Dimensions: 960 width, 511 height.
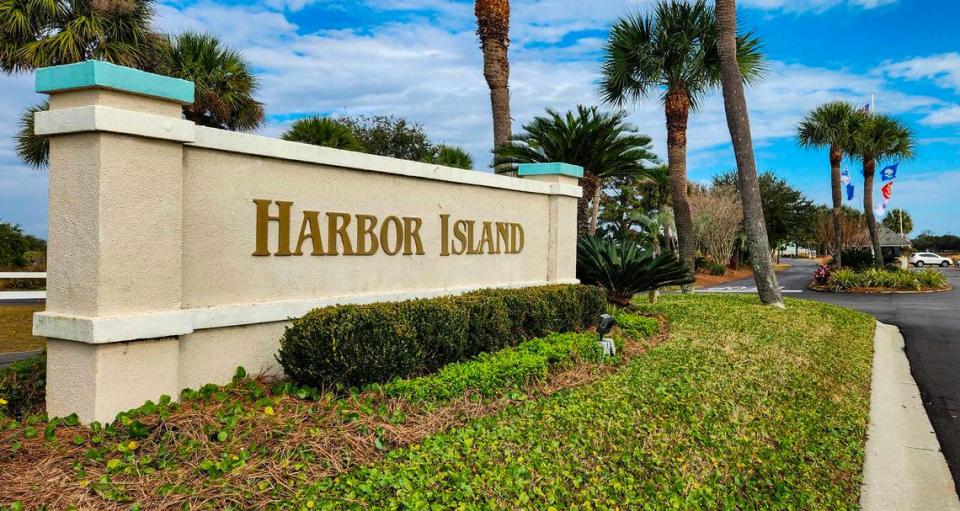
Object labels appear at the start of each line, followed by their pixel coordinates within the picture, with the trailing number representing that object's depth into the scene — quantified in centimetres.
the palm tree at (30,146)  1889
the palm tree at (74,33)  1551
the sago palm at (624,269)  1071
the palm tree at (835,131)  2912
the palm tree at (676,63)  1836
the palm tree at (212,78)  1936
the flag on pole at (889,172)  3134
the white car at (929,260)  6119
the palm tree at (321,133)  1938
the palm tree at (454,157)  2061
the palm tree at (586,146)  1323
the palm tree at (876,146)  3011
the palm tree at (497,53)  1590
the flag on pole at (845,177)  3428
